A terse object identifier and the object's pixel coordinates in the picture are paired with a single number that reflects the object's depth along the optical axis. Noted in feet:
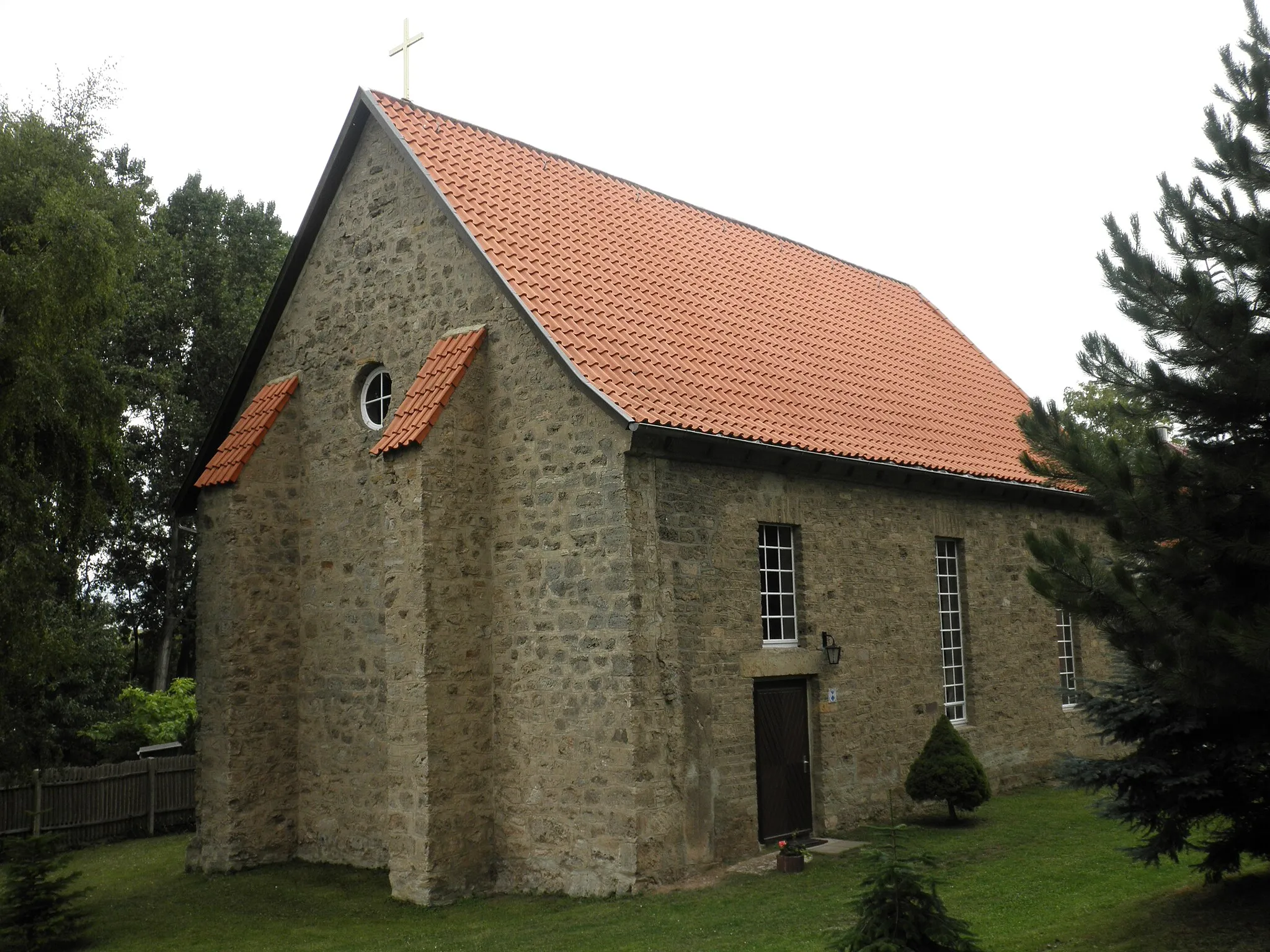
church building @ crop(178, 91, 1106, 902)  38.19
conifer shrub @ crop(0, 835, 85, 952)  35.70
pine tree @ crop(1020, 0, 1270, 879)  23.49
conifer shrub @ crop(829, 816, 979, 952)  20.47
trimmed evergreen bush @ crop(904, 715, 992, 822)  44.68
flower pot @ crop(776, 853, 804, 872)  37.88
